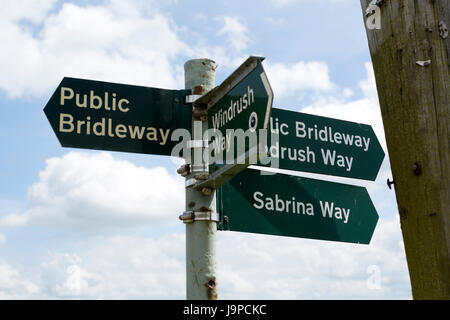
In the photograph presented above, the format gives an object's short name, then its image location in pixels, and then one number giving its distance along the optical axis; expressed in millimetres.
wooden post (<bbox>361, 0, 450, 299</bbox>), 2088
